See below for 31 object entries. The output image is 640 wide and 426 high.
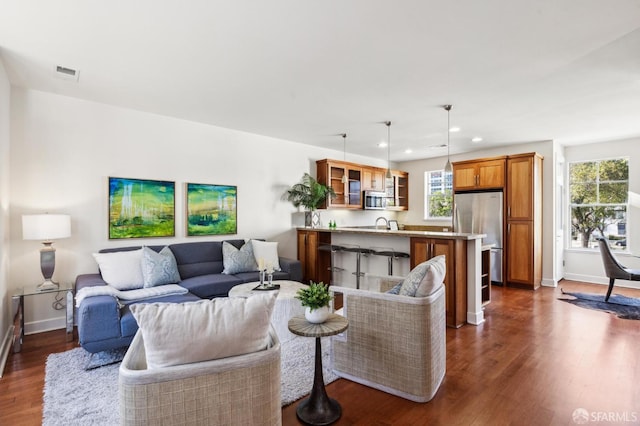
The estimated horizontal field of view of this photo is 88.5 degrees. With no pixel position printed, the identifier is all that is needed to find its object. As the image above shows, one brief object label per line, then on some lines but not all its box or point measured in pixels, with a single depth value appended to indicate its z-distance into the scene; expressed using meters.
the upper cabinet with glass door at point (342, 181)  6.32
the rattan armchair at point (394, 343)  2.24
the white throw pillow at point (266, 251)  4.71
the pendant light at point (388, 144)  4.79
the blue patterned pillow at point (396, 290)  2.54
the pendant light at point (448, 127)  4.05
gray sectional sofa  2.69
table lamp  3.18
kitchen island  3.76
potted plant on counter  5.86
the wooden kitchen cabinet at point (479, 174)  5.98
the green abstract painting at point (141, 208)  4.02
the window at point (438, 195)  7.53
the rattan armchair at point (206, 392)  1.25
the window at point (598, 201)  5.80
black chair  4.64
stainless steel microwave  7.04
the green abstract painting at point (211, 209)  4.66
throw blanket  2.90
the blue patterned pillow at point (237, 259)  4.42
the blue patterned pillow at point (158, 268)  3.65
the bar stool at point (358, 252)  4.62
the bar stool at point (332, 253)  5.14
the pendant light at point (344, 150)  5.63
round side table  2.01
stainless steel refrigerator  5.94
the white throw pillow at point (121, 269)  3.49
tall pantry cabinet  5.62
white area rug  2.09
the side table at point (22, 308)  3.12
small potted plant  2.08
